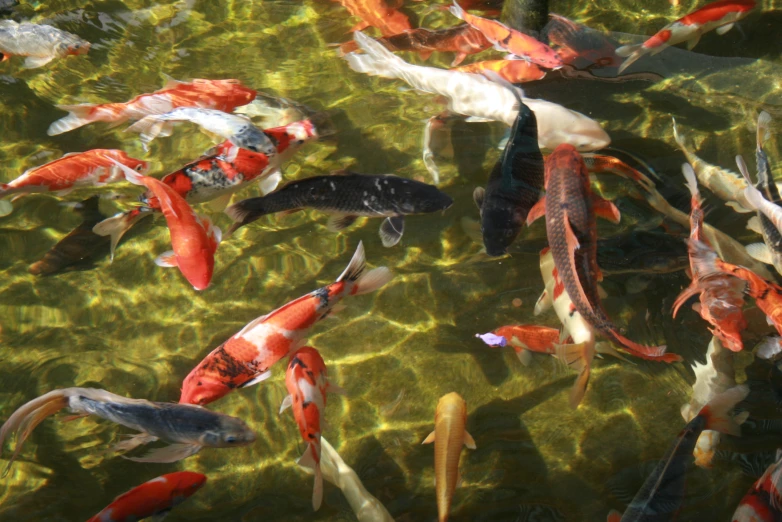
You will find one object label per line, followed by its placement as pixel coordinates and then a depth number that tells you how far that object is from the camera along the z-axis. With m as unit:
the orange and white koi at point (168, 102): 4.56
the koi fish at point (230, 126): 4.10
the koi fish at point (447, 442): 3.31
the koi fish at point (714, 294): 3.44
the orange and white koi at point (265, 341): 3.39
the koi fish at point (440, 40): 5.41
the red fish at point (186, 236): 3.54
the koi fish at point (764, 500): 2.92
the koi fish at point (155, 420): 3.09
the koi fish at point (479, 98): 4.45
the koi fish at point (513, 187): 3.70
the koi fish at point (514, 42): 4.89
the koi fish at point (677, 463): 3.00
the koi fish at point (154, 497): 3.09
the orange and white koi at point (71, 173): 4.17
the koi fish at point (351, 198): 3.89
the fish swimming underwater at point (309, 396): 3.11
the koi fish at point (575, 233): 3.27
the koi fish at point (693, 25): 5.01
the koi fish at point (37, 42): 5.32
